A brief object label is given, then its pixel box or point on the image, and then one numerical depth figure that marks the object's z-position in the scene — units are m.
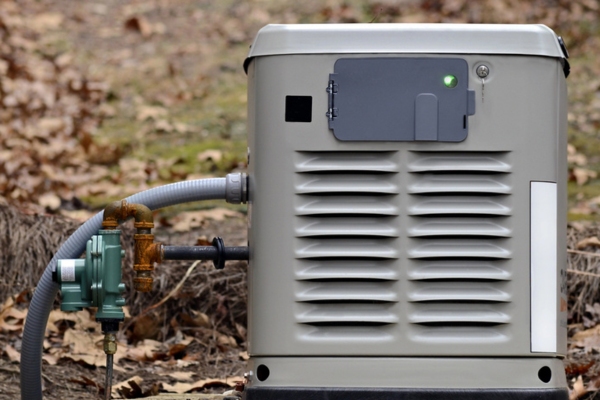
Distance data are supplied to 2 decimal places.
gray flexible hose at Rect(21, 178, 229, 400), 4.80
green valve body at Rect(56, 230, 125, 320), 4.06
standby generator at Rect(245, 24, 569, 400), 4.06
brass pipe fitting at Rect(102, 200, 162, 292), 4.16
